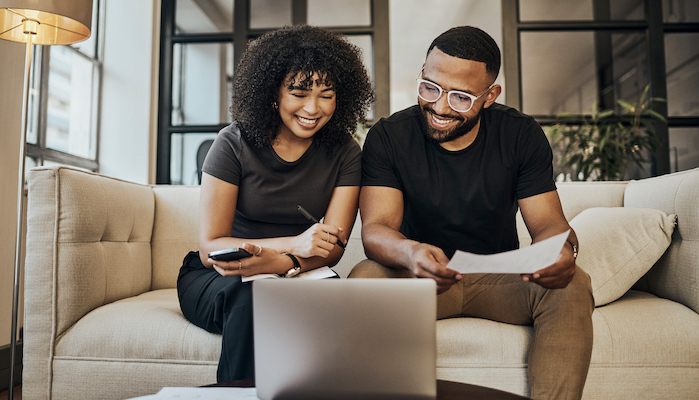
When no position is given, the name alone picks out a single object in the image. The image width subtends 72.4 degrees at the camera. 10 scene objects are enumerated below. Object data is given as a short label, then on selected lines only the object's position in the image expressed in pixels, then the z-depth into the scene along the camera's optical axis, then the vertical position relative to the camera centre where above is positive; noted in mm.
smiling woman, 1289 +188
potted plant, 2934 +552
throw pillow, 1379 -68
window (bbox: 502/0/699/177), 3260 +1176
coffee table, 722 -258
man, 1292 +148
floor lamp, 1521 +729
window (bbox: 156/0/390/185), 3379 +1308
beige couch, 1213 -267
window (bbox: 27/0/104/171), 2428 +723
